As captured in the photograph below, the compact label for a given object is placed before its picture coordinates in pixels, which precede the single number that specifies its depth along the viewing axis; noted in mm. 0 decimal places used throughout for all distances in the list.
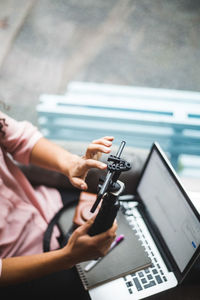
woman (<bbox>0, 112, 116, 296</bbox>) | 726
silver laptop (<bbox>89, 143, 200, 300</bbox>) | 747
